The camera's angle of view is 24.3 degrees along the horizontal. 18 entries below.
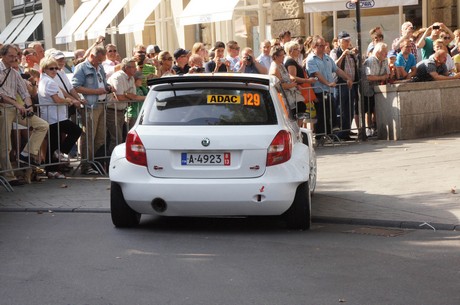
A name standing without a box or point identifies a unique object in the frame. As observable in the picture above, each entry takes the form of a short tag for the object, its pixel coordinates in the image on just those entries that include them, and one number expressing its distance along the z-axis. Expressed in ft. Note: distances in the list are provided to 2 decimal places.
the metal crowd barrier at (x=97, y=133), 50.88
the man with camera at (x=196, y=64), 55.75
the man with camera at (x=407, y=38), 66.18
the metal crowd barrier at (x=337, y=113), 60.85
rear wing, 34.01
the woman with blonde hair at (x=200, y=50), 63.52
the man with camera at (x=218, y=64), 59.47
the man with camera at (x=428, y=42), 68.03
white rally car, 32.50
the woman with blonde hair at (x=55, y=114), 50.78
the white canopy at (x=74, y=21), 127.44
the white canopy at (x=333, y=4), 73.62
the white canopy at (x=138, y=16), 108.88
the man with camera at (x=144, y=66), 58.13
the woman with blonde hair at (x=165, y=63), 57.88
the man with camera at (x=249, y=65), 58.18
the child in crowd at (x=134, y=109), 54.24
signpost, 61.77
